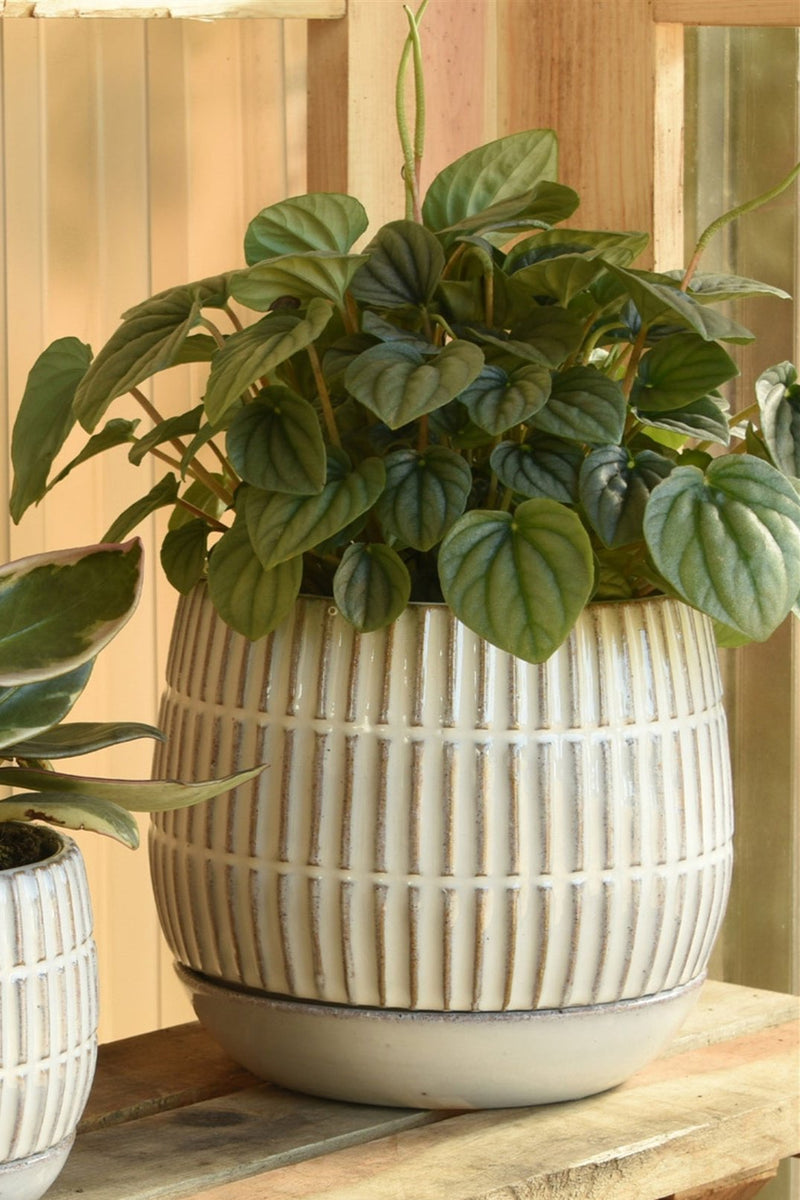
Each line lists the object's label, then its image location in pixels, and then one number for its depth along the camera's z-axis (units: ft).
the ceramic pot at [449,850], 5.38
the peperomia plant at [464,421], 5.25
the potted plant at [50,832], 5.12
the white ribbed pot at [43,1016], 5.11
